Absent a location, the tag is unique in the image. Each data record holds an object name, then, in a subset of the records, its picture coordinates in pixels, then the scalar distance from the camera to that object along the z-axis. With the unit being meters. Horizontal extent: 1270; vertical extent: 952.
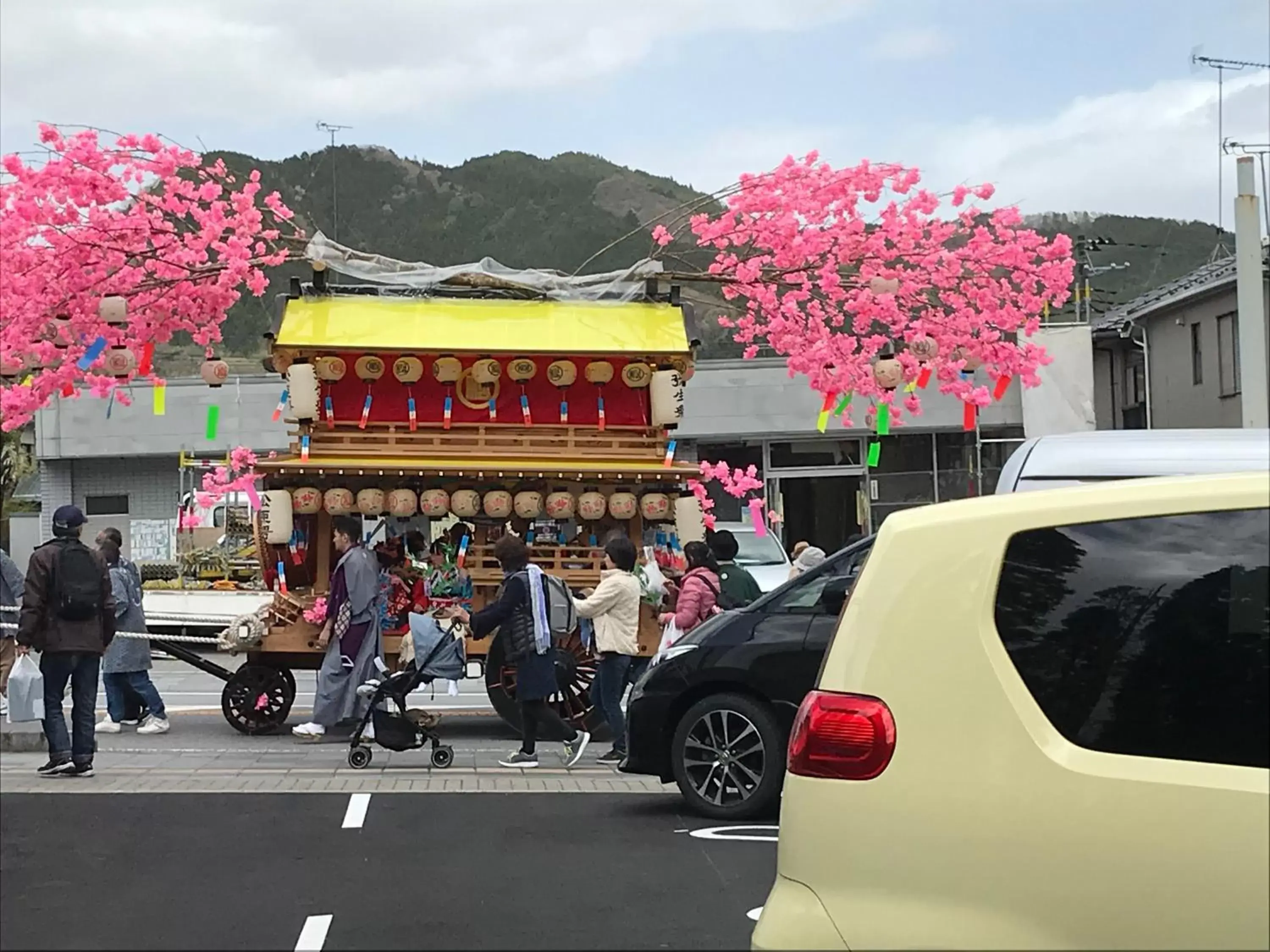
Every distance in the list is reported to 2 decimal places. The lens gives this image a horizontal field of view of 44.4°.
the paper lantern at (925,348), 17.48
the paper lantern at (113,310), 15.46
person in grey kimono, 12.37
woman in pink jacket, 11.27
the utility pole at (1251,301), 13.53
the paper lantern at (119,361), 16.45
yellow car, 3.12
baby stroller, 11.16
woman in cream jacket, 11.49
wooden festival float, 13.98
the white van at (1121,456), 6.09
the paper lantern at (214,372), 16.69
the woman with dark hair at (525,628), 11.07
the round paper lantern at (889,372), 17.11
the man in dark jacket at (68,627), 10.47
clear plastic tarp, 14.95
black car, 9.06
